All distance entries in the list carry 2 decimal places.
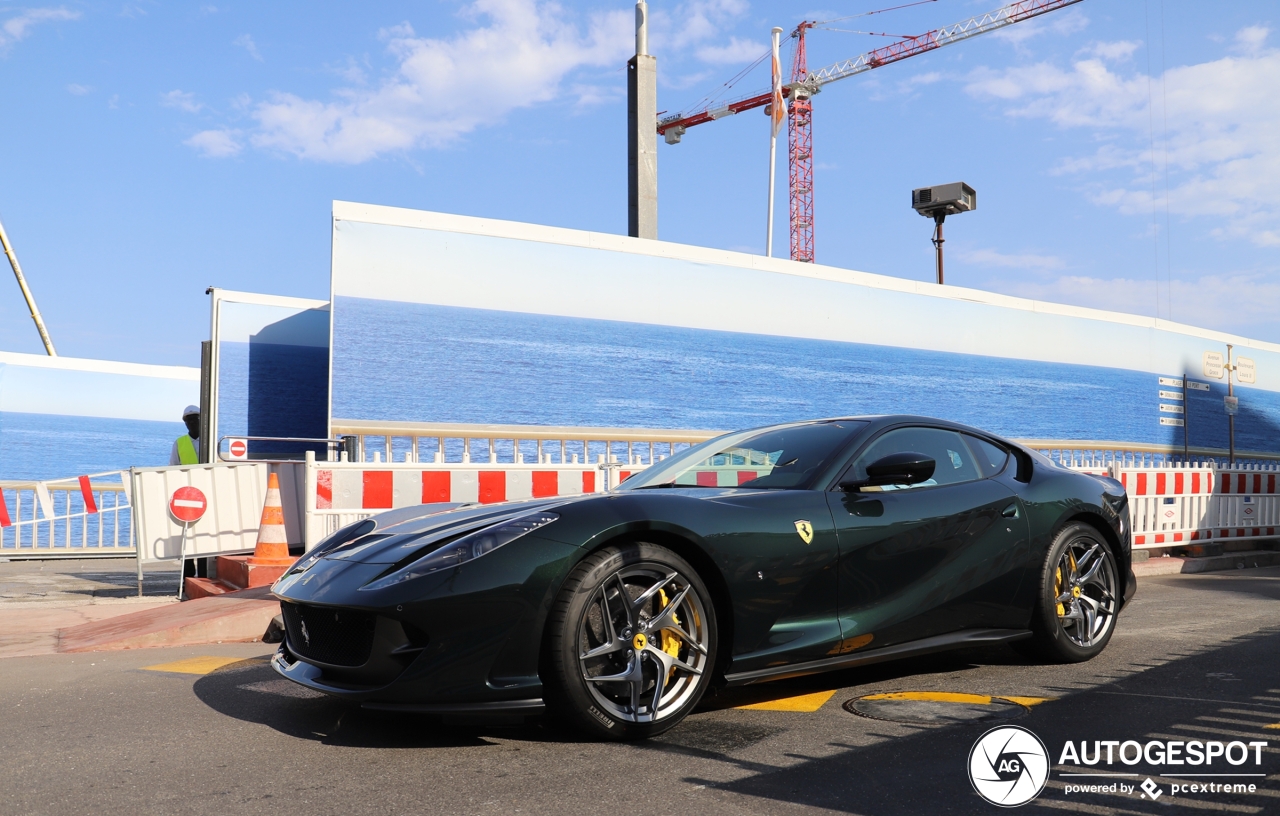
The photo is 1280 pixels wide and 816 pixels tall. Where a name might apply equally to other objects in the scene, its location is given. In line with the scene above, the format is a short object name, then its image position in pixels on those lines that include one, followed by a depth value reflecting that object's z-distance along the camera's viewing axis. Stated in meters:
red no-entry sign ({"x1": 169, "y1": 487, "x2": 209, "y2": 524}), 9.07
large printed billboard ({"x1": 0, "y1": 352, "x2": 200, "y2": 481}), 20.36
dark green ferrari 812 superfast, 3.24
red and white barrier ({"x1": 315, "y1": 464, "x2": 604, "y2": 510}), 7.64
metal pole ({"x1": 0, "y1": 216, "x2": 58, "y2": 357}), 30.76
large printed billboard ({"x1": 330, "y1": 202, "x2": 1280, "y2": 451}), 16.44
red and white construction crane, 56.00
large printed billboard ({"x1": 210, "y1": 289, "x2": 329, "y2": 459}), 16.14
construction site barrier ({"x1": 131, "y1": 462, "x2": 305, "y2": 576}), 9.24
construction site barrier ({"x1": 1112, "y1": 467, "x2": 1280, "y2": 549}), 10.23
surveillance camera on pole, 29.64
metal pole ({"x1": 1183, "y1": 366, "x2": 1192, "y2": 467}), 28.45
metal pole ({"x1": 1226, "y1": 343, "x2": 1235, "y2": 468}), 28.70
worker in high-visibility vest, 11.80
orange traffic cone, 7.94
